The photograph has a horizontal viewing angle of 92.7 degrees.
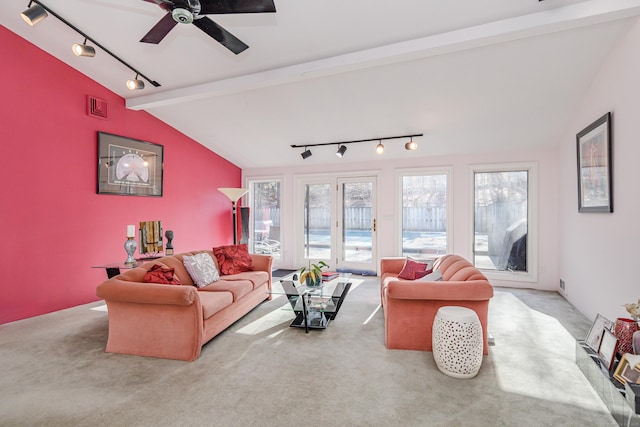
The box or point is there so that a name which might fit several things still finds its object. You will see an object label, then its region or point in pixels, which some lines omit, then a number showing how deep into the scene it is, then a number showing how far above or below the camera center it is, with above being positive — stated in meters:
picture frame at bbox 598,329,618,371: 1.99 -0.90
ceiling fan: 1.85 +1.30
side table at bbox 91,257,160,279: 3.42 -0.58
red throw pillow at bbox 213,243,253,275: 3.96 -0.58
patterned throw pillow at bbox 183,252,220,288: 3.42 -0.62
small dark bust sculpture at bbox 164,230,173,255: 4.10 -0.39
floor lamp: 5.17 +0.37
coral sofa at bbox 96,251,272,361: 2.50 -0.87
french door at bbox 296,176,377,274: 5.89 -0.13
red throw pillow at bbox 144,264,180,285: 2.82 -0.57
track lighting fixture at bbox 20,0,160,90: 2.60 +1.73
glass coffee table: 3.19 -0.95
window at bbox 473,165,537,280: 4.87 -0.07
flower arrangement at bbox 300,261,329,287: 3.33 -0.67
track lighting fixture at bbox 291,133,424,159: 4.54 +1.16
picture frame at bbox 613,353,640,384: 1.74 -0.90
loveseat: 2.52 -0.75
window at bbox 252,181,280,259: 6.61 -0.04
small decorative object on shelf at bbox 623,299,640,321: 1.98 -0.62
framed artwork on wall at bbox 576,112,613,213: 2.96 +0.53
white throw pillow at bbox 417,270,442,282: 2.89 -0.60
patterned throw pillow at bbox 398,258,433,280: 3.44 -0.63
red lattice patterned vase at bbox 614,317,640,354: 1.98 -0.79
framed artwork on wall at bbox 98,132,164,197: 4.18 +0.72
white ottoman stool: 2.24 -0.95
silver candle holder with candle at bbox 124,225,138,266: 3.57 -0.35
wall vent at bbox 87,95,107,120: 4.00 +1.44
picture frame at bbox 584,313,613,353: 2.22 -0.88
